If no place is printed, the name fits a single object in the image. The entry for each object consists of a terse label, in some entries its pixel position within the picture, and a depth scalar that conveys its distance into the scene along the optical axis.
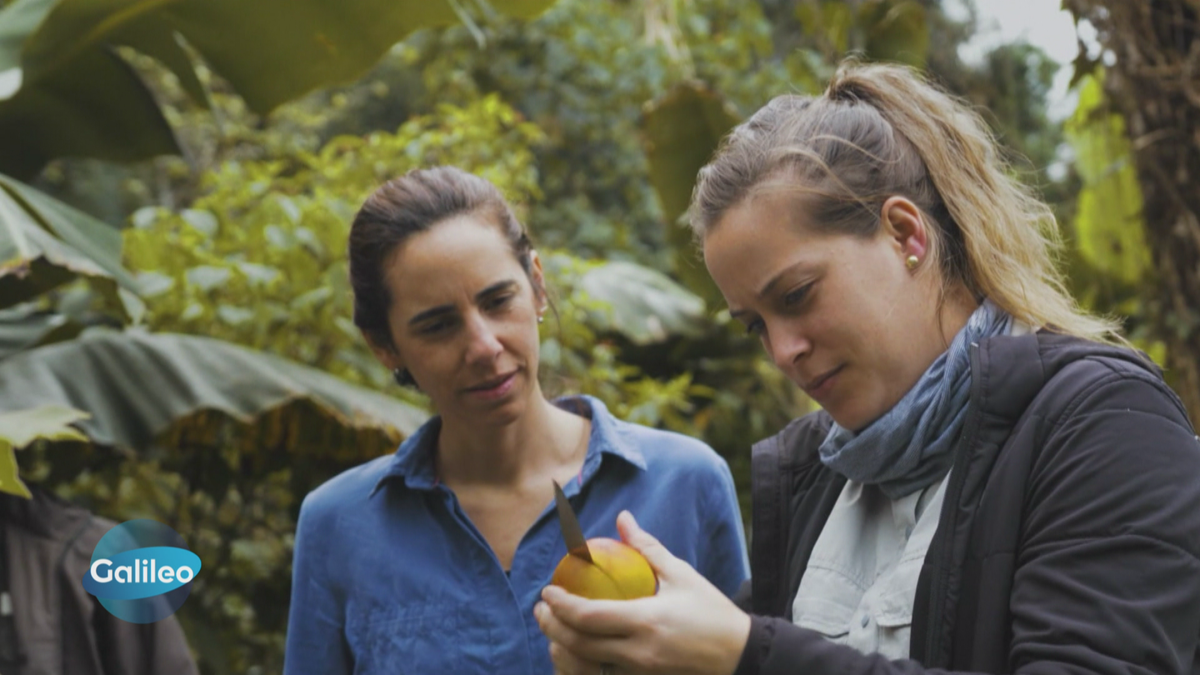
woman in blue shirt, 2.40
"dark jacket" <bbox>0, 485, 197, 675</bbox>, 2.77
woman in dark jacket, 1.30
